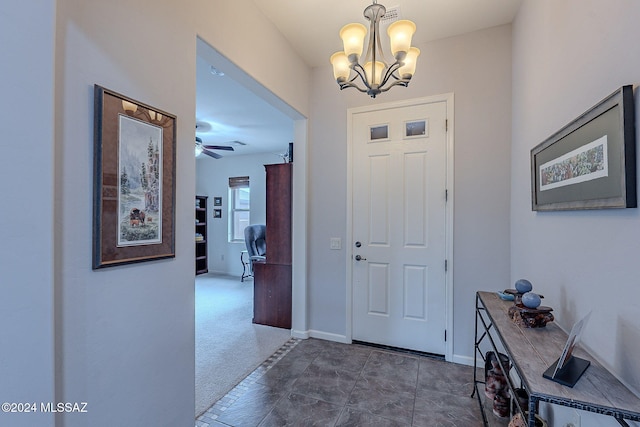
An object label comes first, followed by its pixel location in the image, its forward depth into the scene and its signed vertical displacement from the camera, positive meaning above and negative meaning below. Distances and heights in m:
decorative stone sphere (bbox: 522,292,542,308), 1.34 -0.41
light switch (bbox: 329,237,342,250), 2.98 -0.31
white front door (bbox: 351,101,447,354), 2.62 -0.12
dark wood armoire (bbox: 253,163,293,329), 3.38 -0.56
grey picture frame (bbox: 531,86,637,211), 0.94 +0.22
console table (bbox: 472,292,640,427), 0.83 -0.55
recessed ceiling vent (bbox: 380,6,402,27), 2.20 +1.58
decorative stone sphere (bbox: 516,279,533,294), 1.58 -0.41
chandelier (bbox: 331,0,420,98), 1.63 +0.98
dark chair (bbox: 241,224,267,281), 5.18 -0.50
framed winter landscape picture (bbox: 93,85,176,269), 1.16 +0.15
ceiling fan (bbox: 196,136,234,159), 4.38 +1.04
